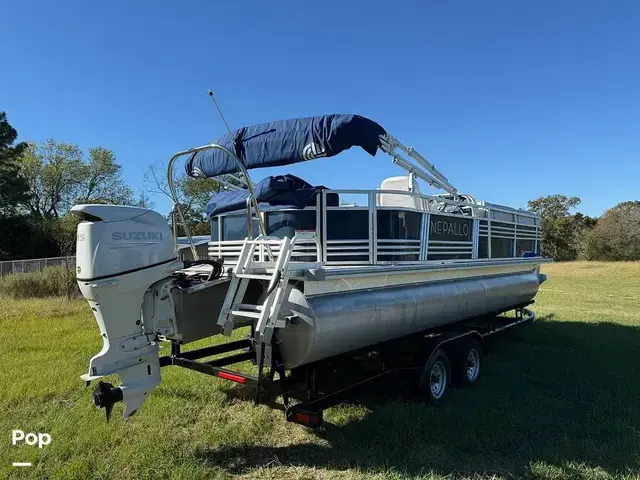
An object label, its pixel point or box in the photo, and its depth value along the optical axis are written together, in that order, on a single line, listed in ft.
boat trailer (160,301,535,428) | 13.71
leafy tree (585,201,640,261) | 139.95
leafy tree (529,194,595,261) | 160.46
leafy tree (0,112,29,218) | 86.12
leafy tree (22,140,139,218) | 124.47
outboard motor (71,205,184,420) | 12.14
